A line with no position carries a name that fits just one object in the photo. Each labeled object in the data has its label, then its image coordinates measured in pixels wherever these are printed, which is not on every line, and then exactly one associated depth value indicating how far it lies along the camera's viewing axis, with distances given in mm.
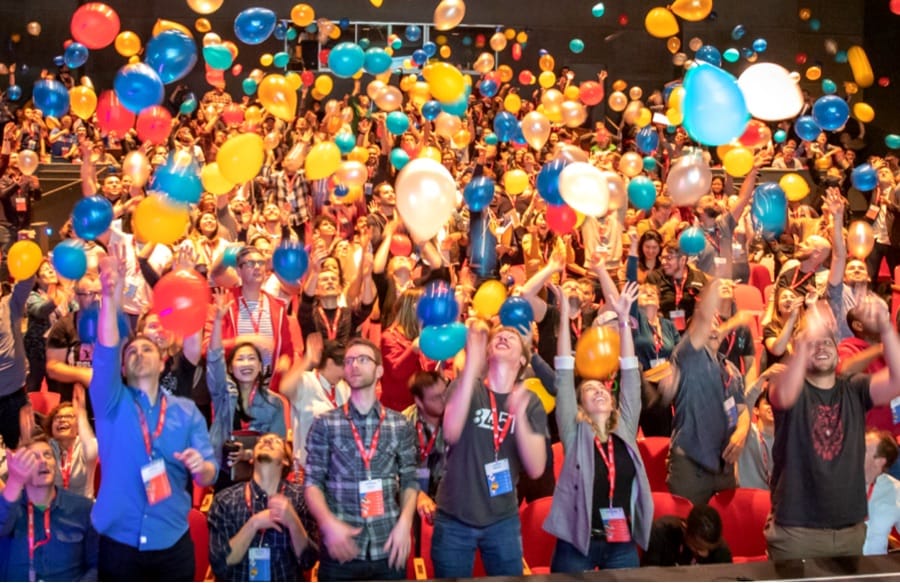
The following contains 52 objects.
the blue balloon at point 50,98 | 5781
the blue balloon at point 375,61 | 6371
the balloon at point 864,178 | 6488
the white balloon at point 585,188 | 4098
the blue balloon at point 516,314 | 3664
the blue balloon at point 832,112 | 6133
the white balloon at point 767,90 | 4266
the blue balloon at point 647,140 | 7161
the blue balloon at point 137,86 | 4312
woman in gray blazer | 3184
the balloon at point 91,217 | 4320
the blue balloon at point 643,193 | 5551
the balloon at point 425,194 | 3904
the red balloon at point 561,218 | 4707
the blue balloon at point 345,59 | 5750
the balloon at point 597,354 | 3633
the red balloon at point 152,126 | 5551
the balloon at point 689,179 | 4516
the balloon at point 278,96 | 5703
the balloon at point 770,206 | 4887
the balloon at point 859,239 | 5438
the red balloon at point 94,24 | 4984
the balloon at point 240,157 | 4480
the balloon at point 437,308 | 3596
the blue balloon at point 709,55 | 8086
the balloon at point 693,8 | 6277
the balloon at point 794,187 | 6043
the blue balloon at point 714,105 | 3738
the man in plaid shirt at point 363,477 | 2930
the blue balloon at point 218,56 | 6469
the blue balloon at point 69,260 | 4238
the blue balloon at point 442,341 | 3533
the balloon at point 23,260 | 4539
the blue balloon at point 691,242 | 5406
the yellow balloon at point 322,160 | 5410
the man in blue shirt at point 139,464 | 2889
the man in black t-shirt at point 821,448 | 3121
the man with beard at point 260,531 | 3072
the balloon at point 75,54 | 6877
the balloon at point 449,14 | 6715
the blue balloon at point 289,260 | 4348
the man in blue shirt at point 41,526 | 3035
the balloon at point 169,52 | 4473
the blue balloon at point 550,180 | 4355
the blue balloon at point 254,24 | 5594
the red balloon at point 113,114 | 5227
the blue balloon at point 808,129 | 6836
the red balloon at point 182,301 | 3664
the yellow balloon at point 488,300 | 4355
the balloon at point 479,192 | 5105
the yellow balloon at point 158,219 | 4102
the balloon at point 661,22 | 6750
